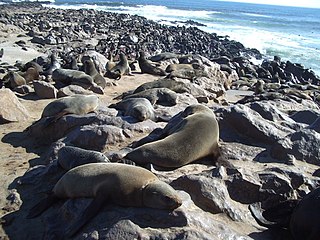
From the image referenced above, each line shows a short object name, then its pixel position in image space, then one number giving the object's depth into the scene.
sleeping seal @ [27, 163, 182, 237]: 3.88
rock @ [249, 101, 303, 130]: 7.18
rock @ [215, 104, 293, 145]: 6.24
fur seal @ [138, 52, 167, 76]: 14.80
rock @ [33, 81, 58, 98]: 9.88
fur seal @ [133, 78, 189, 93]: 10.32
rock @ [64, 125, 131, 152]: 5.91
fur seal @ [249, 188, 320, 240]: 3.87
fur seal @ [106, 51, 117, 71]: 14.43
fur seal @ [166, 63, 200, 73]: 14.06
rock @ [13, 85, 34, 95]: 10.27
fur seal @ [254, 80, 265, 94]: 13.82
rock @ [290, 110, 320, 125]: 7.96
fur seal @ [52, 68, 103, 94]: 10.88
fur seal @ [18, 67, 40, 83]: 11.48
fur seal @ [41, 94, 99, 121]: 7.73
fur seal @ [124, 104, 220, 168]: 4.96
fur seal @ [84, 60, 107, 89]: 11.55
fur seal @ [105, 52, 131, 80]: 13.40
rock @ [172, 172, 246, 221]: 4.31
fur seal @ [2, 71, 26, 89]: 10.71
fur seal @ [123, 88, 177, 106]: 8.59
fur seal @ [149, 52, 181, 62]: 18.01
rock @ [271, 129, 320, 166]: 5.81
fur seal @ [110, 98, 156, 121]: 6.68
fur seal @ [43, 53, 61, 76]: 12.35
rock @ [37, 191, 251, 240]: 3.63
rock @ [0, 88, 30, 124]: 8.05
